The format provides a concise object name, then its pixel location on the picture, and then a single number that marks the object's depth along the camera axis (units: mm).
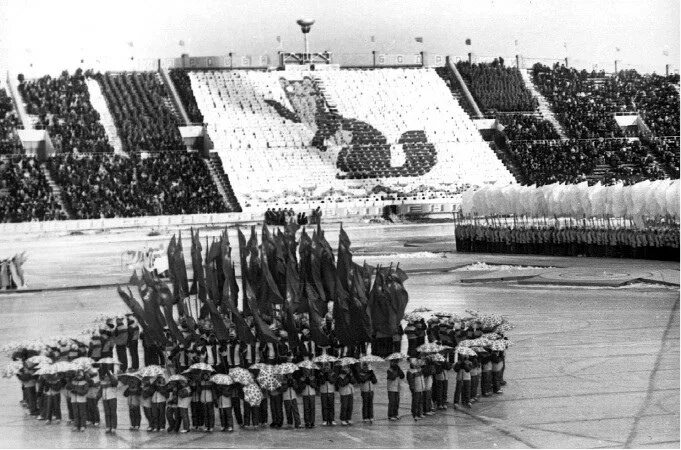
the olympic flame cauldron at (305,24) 96069
